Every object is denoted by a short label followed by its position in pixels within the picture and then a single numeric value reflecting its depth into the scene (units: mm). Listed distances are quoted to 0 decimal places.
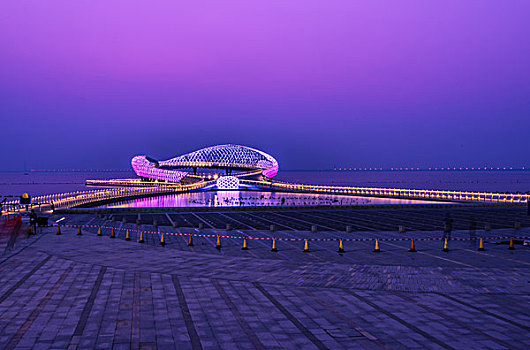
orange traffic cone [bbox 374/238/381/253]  22291
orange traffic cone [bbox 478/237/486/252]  22469
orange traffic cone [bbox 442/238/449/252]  22453
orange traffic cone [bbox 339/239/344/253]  22358
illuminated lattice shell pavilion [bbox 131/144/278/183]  153500
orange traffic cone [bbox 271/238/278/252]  22469
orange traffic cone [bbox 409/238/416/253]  22358
